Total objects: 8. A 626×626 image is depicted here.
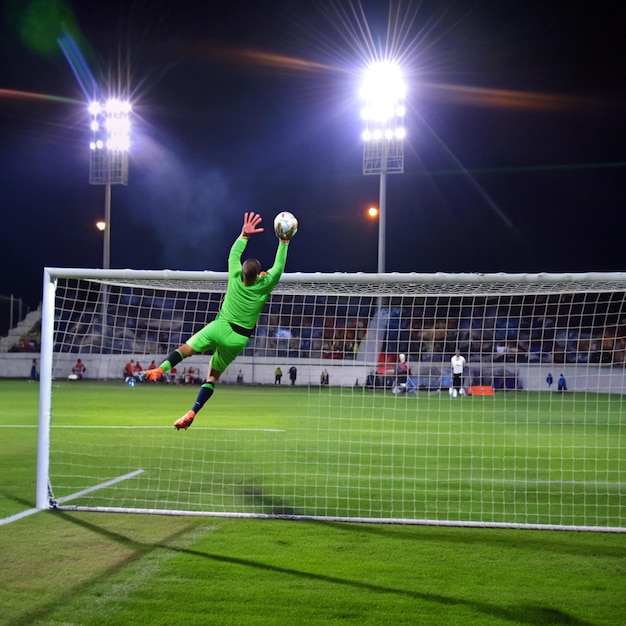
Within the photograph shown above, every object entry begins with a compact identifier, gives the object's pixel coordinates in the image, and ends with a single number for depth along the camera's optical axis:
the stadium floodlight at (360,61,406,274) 30.05
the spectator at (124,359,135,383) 22.45
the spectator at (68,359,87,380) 30.30
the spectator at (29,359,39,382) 35.38
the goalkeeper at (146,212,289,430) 6.28
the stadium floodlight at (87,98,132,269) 37.97
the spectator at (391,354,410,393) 21.50
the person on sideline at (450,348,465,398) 22.72
